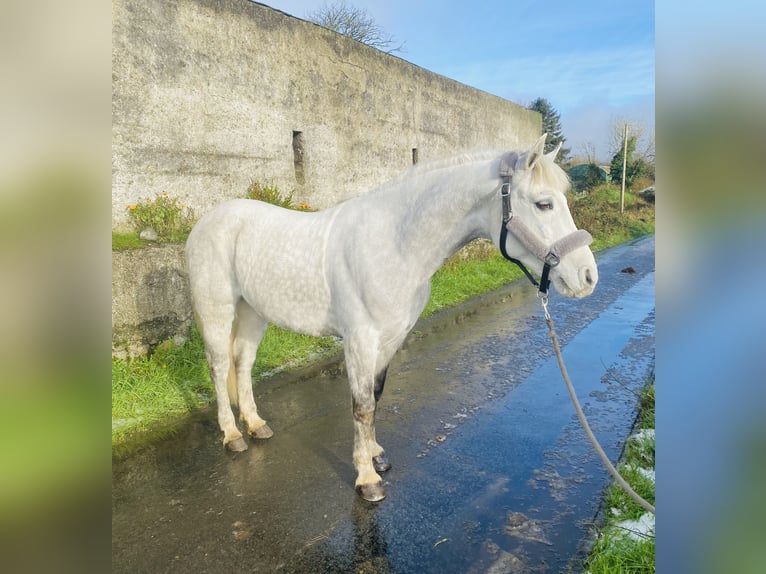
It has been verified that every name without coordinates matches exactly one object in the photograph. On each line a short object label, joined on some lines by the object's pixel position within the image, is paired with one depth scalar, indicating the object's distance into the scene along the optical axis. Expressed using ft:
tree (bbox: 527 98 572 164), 136.87
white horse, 7.76
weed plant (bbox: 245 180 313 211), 22.26
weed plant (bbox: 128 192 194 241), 17.34
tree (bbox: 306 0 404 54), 69.72
